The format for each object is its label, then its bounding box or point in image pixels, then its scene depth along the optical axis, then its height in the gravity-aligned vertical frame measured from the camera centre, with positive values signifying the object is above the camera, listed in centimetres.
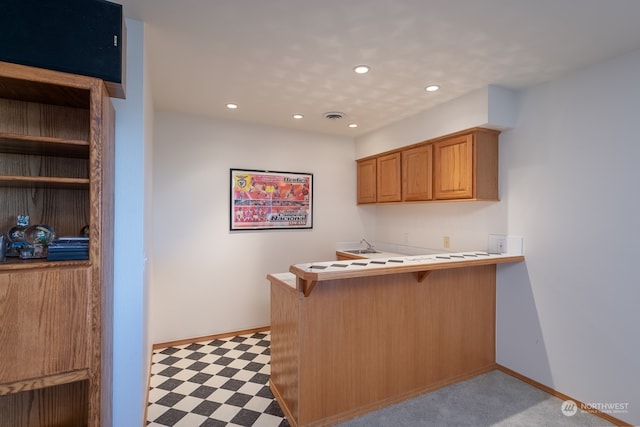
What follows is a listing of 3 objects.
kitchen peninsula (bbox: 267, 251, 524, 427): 210 -90
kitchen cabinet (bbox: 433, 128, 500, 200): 284 +42
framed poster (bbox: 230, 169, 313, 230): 369 +14
